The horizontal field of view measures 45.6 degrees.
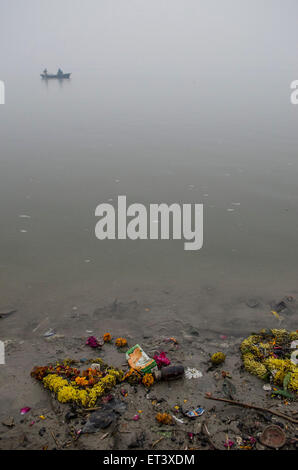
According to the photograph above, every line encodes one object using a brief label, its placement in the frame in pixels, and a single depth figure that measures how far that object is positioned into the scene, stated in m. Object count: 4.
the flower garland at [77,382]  3.82
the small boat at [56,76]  28.92
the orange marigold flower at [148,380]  4.05
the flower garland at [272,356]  4.07
